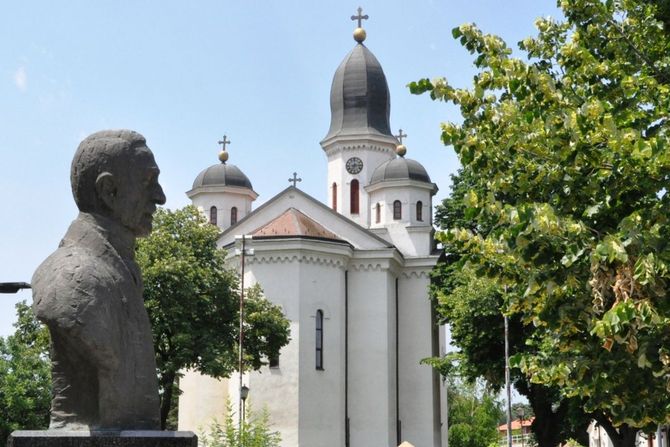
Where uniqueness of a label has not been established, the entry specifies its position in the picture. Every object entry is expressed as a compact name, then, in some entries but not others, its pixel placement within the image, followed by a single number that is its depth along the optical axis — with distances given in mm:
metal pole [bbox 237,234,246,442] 30469
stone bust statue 6410
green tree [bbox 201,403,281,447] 20766
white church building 42469
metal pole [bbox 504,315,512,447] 28775
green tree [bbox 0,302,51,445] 36906
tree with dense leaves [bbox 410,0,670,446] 9172
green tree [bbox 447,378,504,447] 66981
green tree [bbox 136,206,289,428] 30531
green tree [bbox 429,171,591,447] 32125
